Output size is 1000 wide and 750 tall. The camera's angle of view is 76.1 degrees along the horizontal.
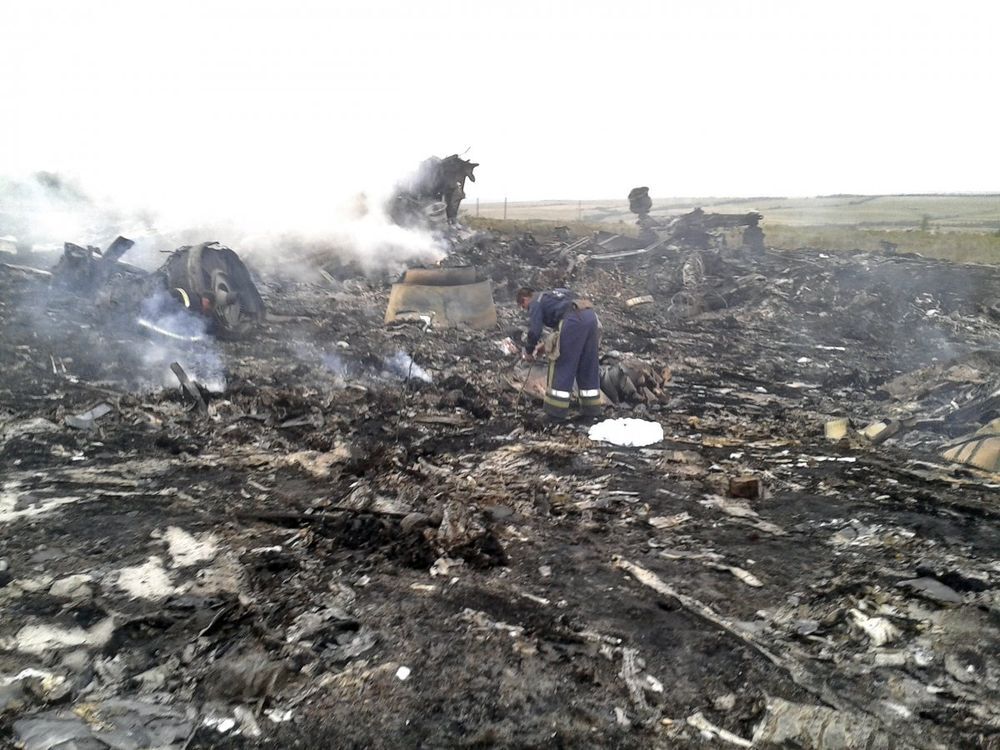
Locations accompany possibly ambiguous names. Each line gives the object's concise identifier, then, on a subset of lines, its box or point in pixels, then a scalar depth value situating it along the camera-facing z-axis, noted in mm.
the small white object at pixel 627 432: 5566
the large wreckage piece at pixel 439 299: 9578
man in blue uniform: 5980
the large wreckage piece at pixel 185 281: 7906
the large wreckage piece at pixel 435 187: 15531
